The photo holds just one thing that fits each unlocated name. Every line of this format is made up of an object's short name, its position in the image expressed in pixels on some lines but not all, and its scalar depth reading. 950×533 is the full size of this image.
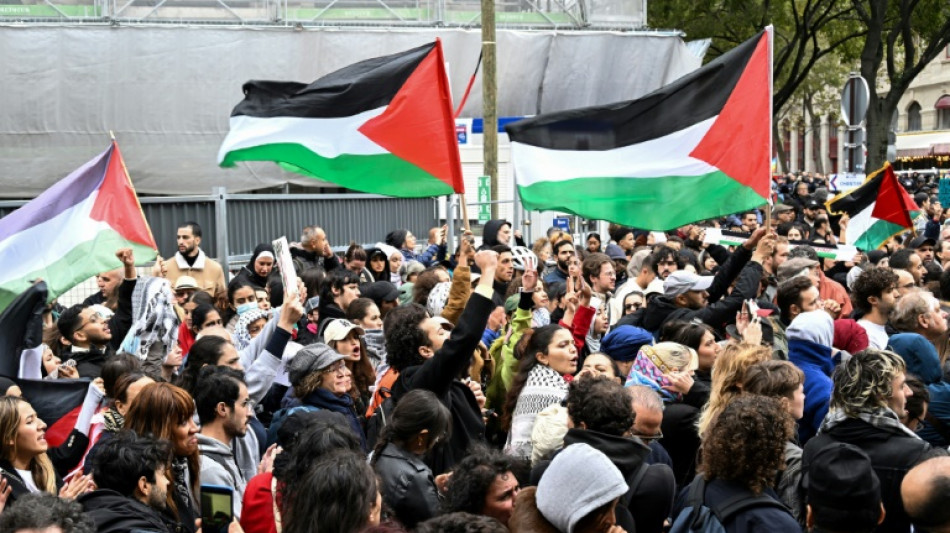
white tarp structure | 21.50
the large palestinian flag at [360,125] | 9.64
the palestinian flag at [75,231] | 8.20
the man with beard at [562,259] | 11.04
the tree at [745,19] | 31.36
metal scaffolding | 21.62
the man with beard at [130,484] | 4.70
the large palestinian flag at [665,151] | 9.15
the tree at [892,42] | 29.20
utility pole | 16.58
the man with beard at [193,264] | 11.51
